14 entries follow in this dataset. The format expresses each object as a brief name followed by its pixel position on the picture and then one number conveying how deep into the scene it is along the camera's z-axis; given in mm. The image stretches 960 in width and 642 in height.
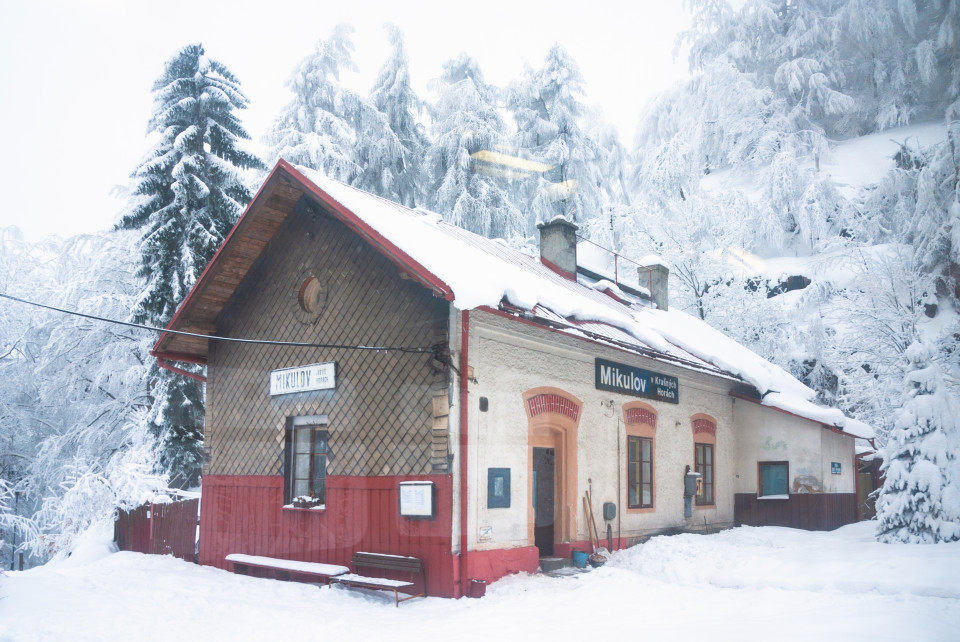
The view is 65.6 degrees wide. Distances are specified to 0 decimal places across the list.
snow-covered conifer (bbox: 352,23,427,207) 27859
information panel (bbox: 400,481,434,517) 9219
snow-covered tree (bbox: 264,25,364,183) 26234
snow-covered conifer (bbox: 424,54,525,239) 27984
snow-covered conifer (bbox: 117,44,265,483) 17484
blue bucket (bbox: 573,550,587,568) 11125
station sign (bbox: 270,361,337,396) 10896
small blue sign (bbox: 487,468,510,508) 9859
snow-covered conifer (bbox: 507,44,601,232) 29734
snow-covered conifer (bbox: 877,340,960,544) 11195
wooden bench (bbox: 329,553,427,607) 8924
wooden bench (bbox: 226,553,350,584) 9805
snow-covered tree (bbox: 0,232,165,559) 19906
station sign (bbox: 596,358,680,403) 12633
